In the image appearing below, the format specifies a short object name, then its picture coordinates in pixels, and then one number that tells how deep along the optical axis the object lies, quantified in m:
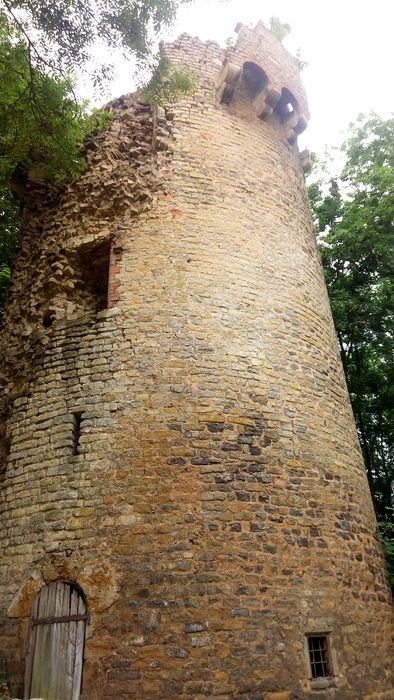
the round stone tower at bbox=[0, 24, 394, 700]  5.30
